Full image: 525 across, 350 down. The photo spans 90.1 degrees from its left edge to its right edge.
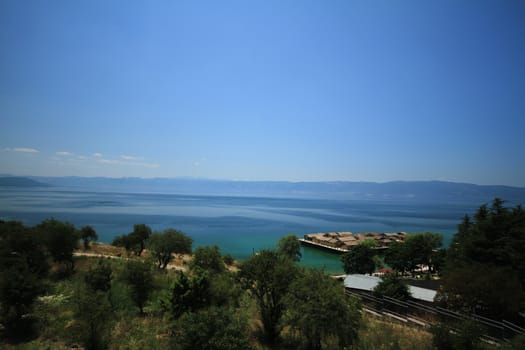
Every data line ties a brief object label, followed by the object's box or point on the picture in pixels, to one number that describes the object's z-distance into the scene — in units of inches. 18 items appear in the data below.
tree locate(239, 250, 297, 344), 569.0
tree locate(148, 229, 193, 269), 1393.9
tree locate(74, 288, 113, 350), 492.1
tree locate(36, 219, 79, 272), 1161.4
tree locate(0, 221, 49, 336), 567.4
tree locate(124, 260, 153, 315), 726.5
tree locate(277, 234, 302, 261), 1923.0
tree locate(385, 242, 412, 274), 1605.2
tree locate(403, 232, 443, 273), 1606.8
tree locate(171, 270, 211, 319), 624.6
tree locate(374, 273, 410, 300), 767.1
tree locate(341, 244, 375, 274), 1514.5
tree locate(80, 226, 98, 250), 1702.5
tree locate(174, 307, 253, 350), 358.9
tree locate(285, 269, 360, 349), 447.8
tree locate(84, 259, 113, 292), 836.6
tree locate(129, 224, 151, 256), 1727.4
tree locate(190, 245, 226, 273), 1016.9
